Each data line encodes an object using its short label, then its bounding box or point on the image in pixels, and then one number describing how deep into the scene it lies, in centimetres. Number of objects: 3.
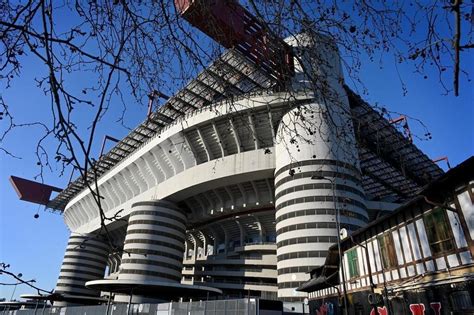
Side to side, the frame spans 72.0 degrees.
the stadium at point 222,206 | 4322
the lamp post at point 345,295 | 1761
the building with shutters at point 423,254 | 1074
